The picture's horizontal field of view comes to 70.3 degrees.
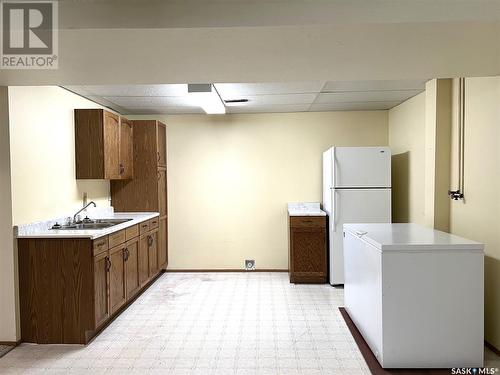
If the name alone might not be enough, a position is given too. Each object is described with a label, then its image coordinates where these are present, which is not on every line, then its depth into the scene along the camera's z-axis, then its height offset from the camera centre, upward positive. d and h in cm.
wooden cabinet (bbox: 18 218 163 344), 282 -86
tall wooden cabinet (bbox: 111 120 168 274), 456 -1
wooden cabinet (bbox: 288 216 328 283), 440 -86
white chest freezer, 231 -83
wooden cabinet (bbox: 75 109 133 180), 368 +38
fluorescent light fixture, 344 +88
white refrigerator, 418 -7
